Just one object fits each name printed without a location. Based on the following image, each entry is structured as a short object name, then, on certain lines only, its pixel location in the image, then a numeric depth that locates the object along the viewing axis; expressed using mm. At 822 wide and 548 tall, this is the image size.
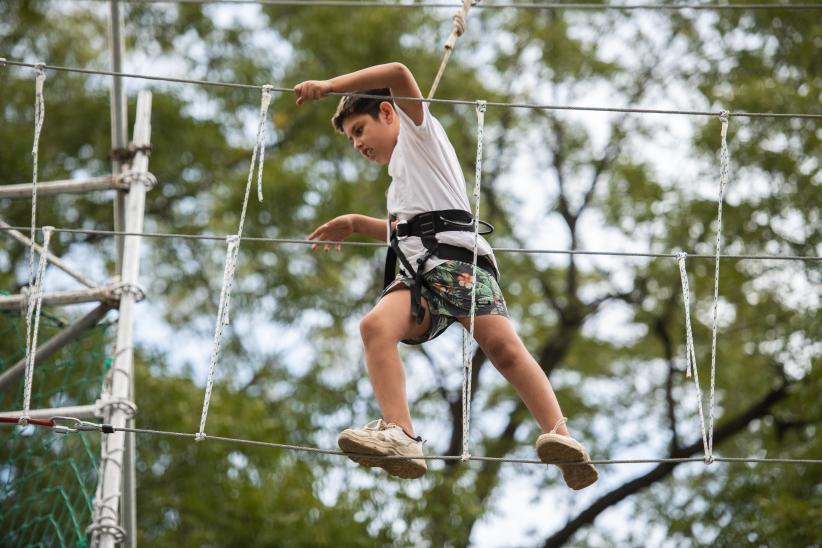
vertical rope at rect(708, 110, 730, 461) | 7453
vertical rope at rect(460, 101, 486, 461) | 6848
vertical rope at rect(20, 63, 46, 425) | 7469
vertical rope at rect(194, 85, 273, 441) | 7332
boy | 7090
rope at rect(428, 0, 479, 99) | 8312
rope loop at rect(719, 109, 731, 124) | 7610
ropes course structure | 7336
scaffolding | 9367
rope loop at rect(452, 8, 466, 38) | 8461
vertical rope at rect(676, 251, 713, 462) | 7391
